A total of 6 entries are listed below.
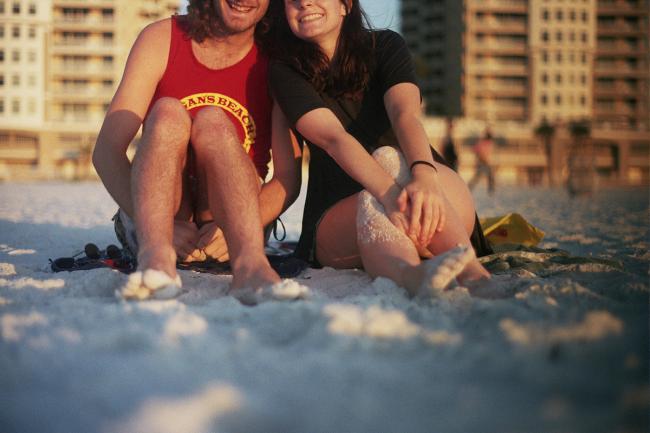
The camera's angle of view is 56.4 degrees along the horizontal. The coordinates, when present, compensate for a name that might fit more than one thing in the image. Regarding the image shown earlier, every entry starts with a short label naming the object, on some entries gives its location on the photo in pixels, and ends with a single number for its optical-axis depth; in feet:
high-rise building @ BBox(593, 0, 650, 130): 171.12
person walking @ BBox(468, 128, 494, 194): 51.39
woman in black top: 6.79
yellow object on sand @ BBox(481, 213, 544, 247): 11.18
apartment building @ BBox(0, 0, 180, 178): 136.46
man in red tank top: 6.68
